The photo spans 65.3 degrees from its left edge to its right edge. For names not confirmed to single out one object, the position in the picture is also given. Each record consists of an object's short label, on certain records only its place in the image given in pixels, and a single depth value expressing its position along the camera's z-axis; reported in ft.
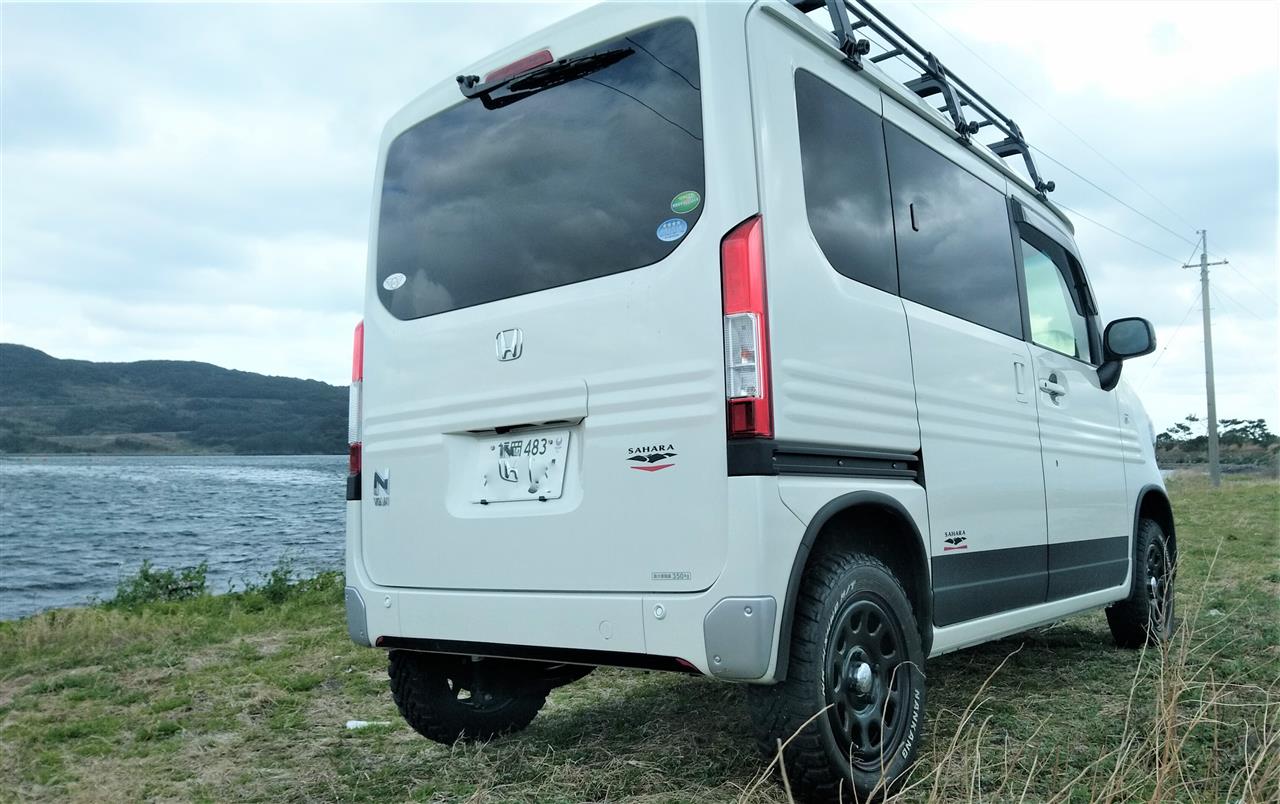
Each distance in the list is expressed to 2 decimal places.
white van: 8.87
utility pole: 124.69
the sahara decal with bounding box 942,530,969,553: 11.39
